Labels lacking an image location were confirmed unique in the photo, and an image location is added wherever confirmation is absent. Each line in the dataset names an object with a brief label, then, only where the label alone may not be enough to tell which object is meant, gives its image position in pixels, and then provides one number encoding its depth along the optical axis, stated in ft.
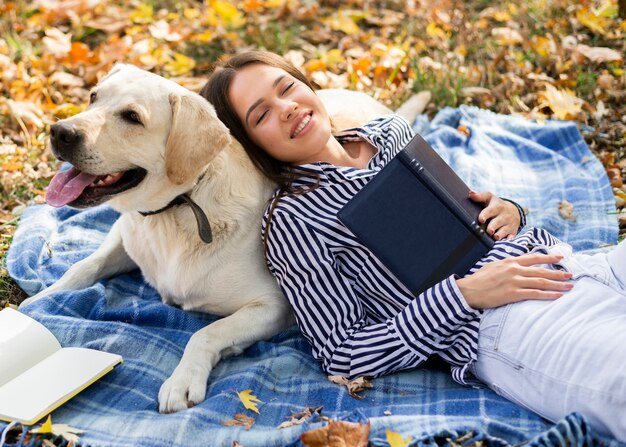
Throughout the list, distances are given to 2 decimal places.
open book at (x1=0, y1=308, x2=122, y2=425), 7.60
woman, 7.22
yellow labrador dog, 8.55
